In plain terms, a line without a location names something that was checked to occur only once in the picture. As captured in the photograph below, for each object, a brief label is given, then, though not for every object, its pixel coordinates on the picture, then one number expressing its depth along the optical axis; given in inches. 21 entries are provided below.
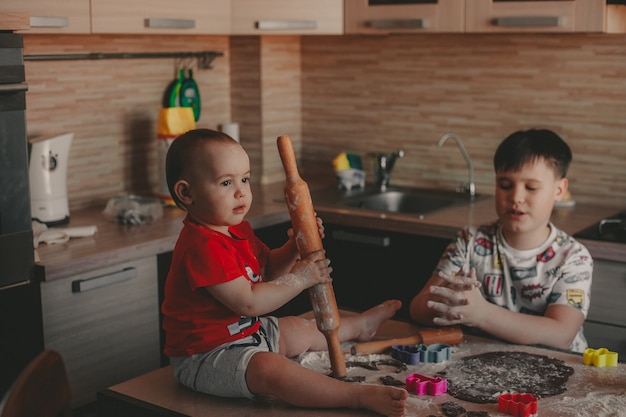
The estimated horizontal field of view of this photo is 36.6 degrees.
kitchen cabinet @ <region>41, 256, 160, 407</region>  102.2
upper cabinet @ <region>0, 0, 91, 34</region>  104.8
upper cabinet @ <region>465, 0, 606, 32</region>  114.7
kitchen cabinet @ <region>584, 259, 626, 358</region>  106.9
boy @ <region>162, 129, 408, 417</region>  68.2
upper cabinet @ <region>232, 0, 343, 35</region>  131.0
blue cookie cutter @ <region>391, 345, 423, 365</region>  74.8
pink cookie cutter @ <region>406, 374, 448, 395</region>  67.7
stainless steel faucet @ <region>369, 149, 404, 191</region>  142.3
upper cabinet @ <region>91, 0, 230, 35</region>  114.0
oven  94.0
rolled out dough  68.1
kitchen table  65.1
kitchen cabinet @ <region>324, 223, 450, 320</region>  120.7
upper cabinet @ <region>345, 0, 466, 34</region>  124.4
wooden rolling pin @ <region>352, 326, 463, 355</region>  78.3
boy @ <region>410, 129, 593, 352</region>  86.6
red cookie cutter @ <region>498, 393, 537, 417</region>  63.0
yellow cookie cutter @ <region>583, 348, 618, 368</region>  73.4
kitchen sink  137.6
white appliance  115.2
